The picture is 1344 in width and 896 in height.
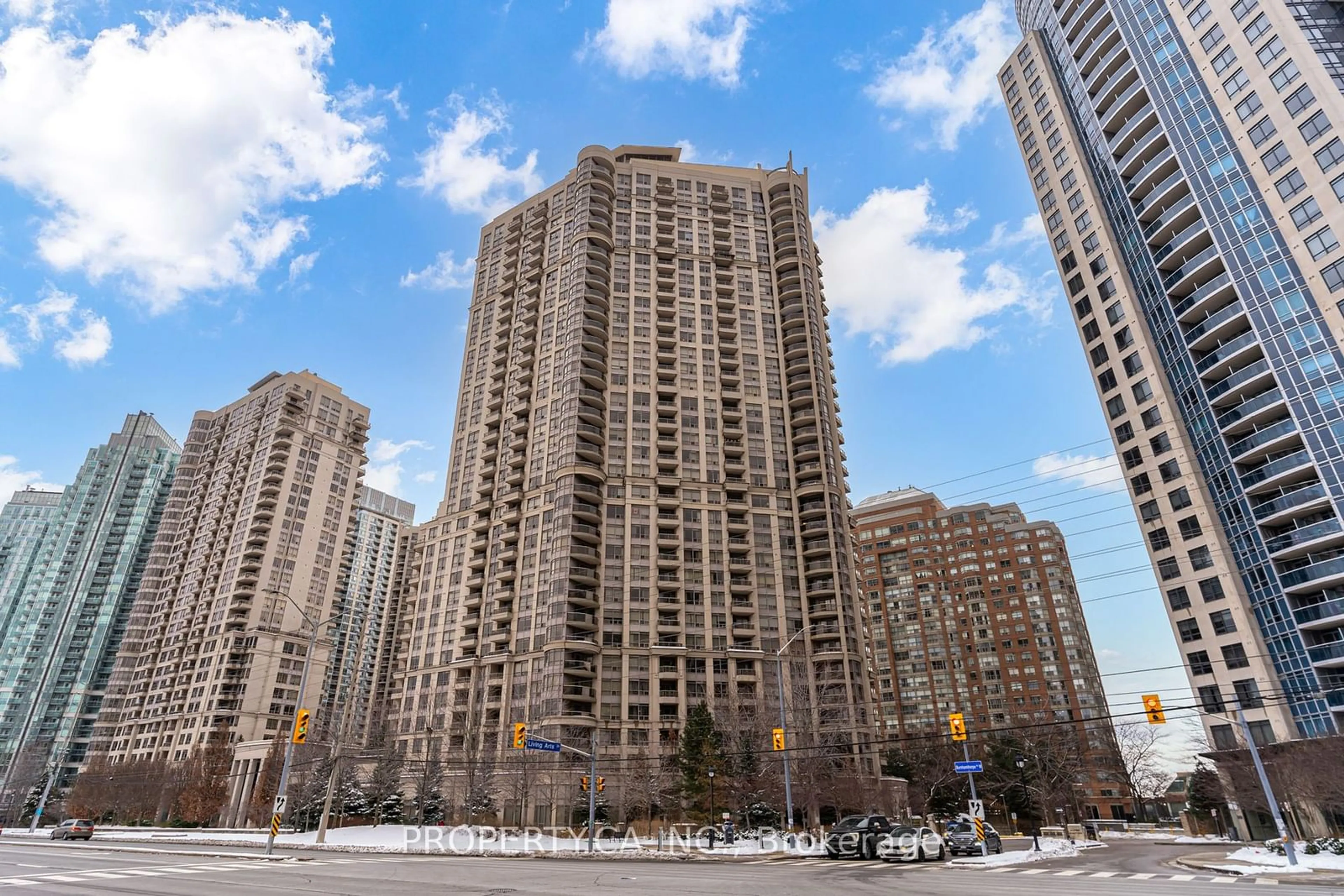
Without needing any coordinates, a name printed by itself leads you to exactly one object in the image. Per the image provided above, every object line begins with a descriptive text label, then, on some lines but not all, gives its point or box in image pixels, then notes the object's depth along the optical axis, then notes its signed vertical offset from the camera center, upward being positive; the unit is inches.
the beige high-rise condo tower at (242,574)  4229.8 +1438.7
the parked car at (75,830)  1988.2 -15.8
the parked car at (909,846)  1305.4 -71.2
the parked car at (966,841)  1443.2 -74.2
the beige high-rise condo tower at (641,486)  3070.9 +1425.8
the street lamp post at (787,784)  1519.4 +40.1
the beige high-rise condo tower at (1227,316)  2170.3 +1470.7
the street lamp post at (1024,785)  1529.3 +29.7
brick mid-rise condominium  4736.7 +1108.6
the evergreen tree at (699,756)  2161.7 +140.6
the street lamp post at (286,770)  1213.1 +81.4
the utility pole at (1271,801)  1144.2 -13.4
